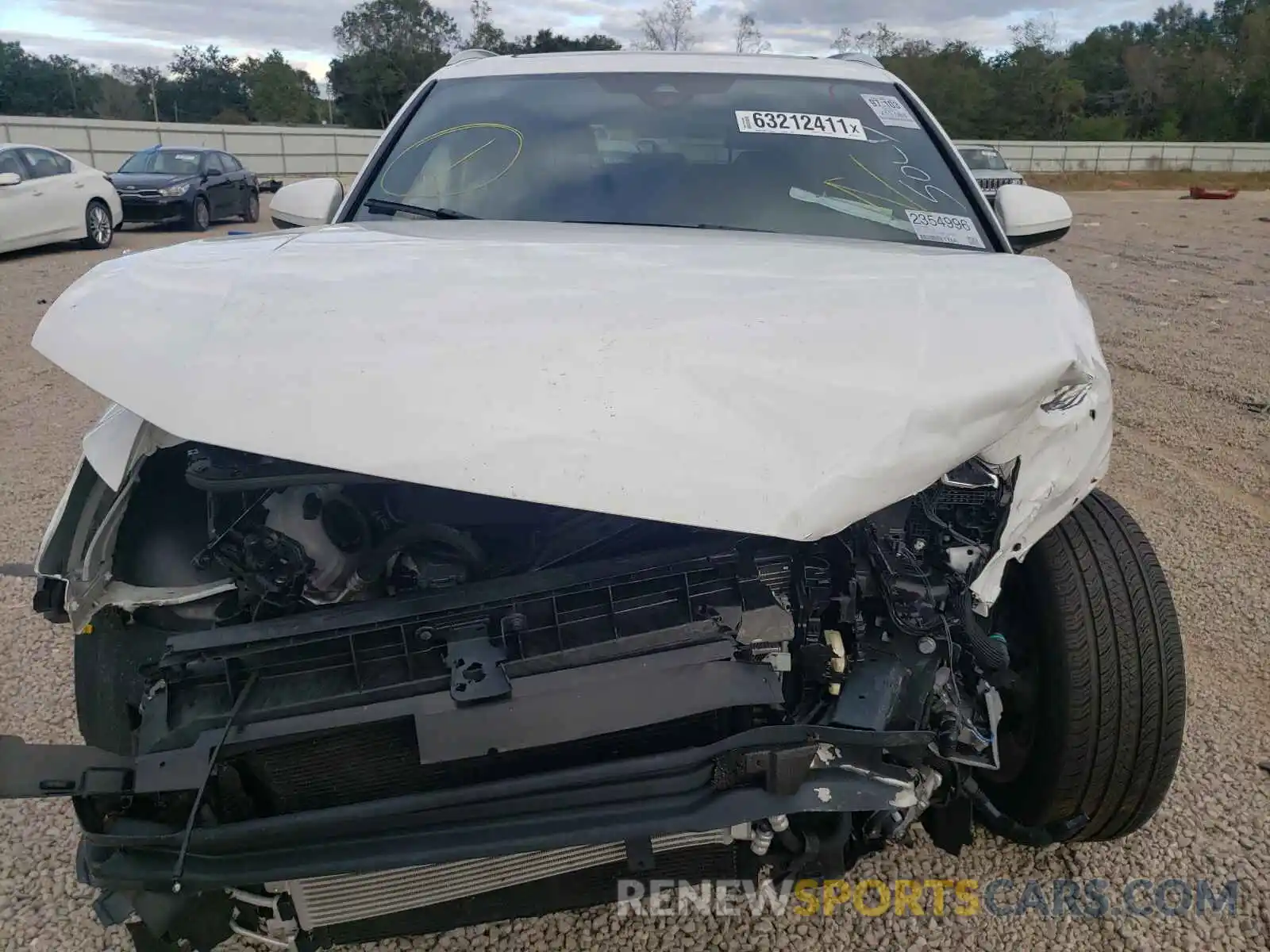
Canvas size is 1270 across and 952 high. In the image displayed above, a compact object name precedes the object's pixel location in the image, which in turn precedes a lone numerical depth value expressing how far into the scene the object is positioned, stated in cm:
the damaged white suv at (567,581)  147
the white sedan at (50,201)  1058
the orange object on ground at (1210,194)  2559
